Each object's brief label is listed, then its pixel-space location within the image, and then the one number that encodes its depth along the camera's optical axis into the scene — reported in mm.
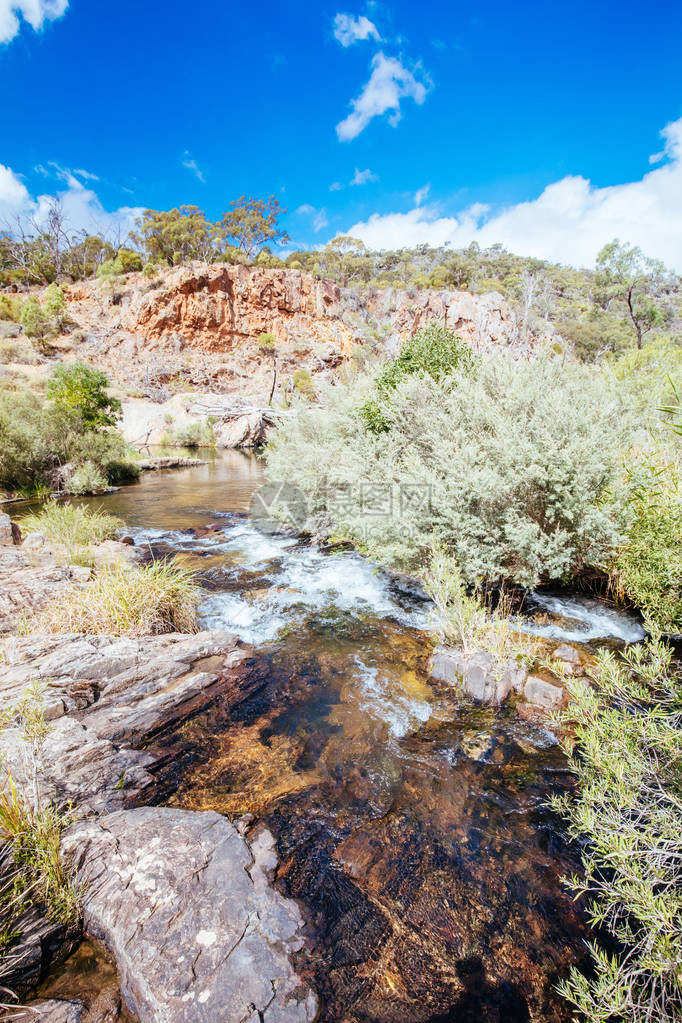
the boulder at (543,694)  4484
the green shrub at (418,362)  9094
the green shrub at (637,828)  1694
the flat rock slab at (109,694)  3377
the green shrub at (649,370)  7078
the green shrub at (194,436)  30489
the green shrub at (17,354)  34156
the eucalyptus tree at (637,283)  24594
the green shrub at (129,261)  47969
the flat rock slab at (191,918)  2029
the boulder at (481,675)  4723
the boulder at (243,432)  32188
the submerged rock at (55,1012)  1950
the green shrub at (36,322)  37969
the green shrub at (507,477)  5531
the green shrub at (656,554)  4629
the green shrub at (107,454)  17938
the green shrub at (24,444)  15086
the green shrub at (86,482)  16609
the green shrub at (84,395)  19766
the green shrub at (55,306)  40500
